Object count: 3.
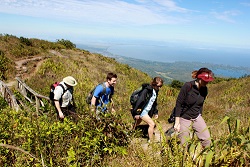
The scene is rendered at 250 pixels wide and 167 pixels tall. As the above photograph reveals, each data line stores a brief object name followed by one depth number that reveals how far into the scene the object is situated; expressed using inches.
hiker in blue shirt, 216.8
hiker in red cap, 172.9
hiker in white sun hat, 225.6
